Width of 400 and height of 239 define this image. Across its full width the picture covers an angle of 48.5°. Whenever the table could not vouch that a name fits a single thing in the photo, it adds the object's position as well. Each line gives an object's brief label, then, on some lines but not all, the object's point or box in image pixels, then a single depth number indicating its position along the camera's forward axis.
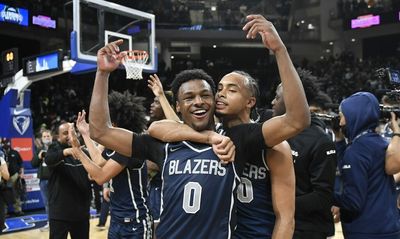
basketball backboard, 7.65
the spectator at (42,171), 7.00
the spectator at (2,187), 6.05
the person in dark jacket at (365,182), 2.74
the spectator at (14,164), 7.92
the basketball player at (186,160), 2.02
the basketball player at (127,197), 3.39
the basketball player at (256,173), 2.13
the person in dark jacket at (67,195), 4.25
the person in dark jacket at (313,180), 2.66
